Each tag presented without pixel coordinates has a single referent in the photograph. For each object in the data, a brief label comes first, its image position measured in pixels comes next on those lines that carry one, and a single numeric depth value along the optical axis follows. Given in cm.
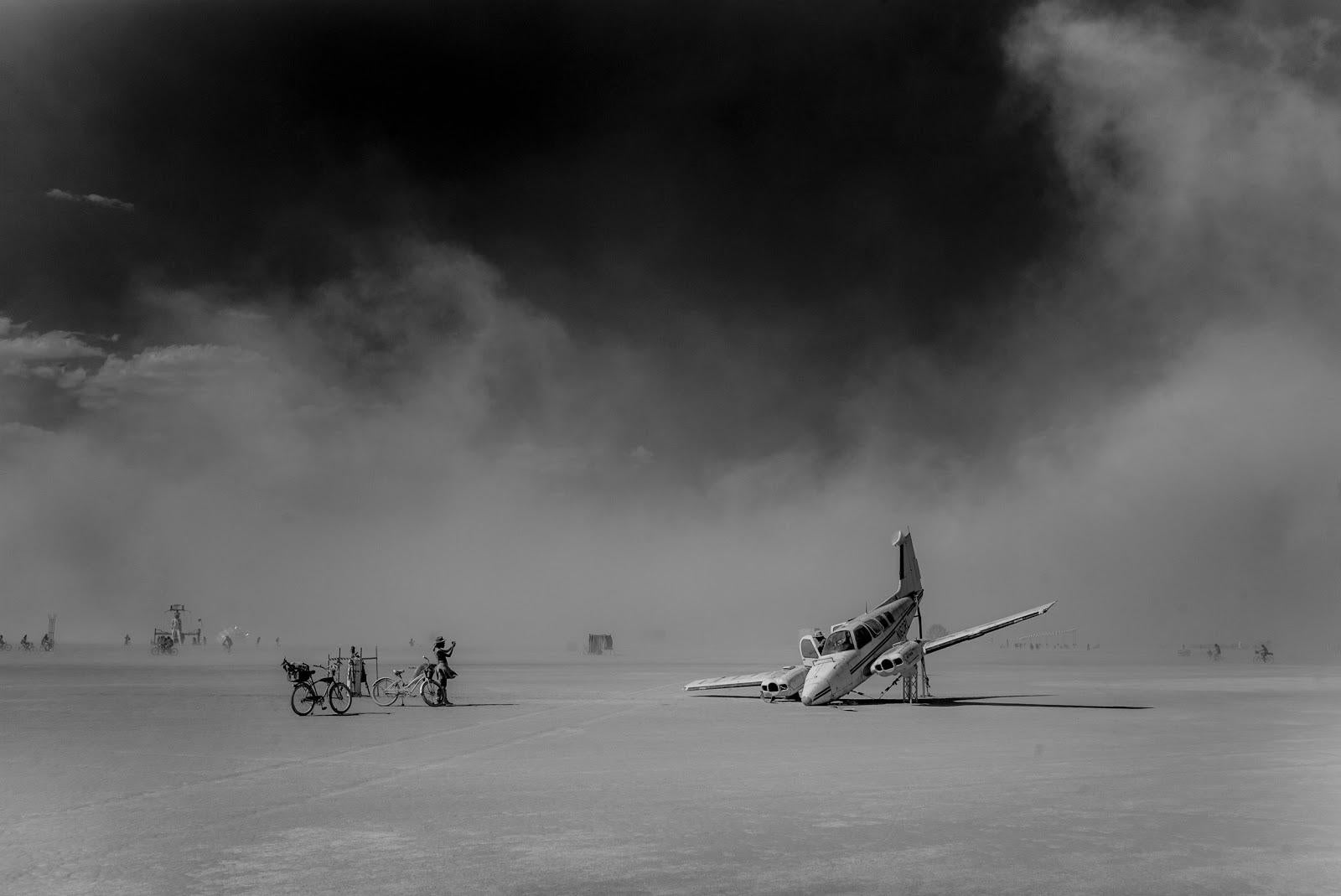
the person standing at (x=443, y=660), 3497
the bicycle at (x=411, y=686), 3691
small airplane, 3484
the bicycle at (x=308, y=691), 3272
